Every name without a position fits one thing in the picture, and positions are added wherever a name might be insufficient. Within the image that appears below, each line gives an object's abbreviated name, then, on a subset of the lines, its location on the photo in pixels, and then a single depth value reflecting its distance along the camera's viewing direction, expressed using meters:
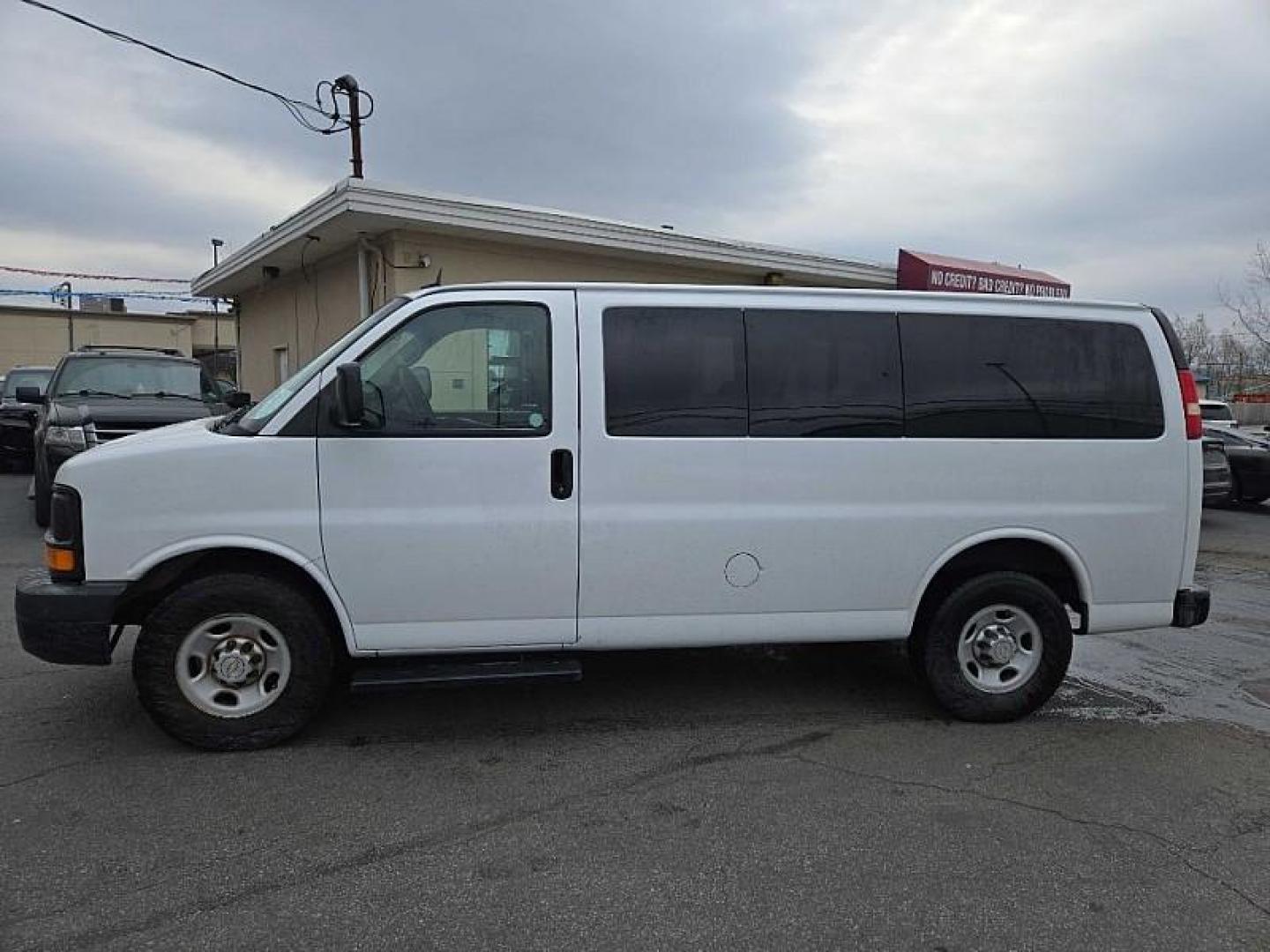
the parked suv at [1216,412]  17.56
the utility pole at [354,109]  15.05
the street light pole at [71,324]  41.62
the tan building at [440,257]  10.81
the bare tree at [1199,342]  63.00
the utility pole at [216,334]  38.84
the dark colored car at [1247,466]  12.72
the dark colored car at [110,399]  8.28
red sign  14.66
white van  3.77
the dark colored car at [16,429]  13.89
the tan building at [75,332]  42.47
